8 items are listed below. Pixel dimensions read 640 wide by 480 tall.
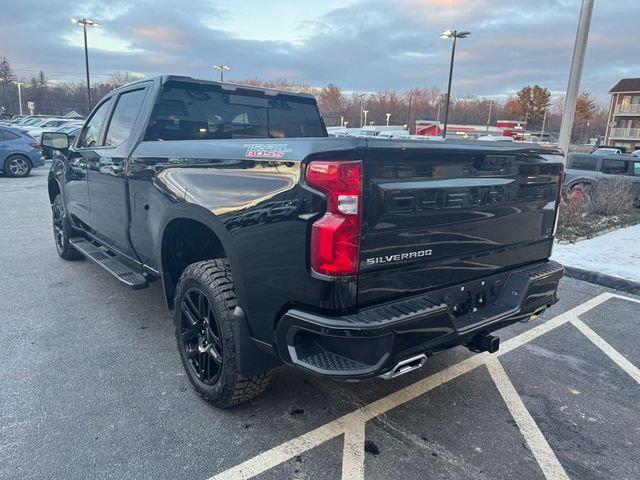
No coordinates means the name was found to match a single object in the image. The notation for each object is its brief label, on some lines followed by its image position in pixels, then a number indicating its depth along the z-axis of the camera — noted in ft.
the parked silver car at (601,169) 42.16
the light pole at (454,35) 89.92
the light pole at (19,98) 224.53
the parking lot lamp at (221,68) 138.41
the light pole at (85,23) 95.71
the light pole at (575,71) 26.96
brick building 193.27
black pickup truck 6.98
